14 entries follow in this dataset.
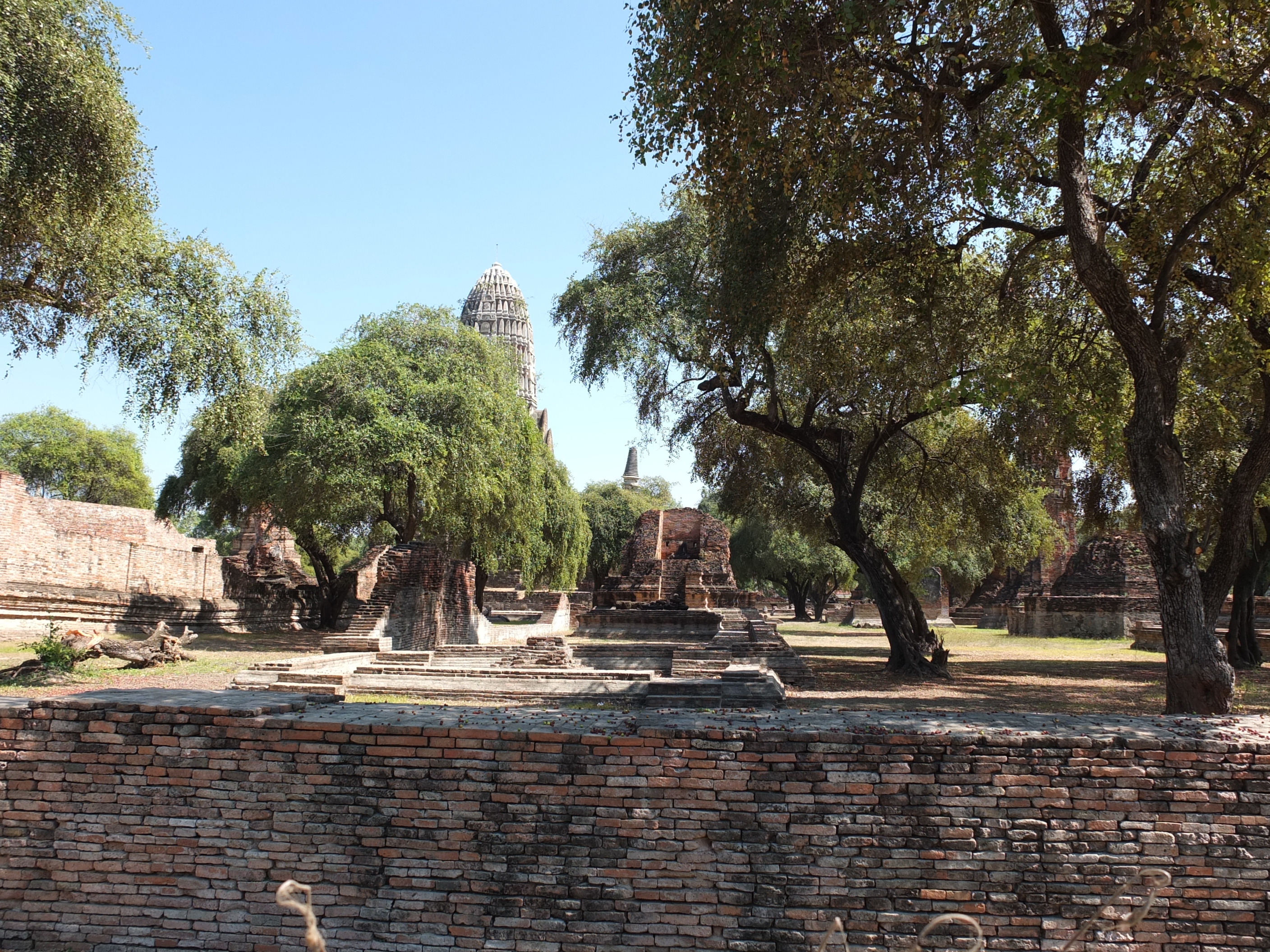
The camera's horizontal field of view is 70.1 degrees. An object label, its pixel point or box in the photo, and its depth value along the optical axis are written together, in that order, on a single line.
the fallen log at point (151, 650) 12.22
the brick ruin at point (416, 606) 16.08
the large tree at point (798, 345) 11.12
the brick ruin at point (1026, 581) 31.69
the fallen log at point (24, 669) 10.37
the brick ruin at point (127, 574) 17.97
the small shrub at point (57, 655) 10.70
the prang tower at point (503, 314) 73.94
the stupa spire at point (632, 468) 76.25
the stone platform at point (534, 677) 10.82
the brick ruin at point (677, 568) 26.47
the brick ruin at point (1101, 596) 25.91
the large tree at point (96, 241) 8.81
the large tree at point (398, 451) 18.69
